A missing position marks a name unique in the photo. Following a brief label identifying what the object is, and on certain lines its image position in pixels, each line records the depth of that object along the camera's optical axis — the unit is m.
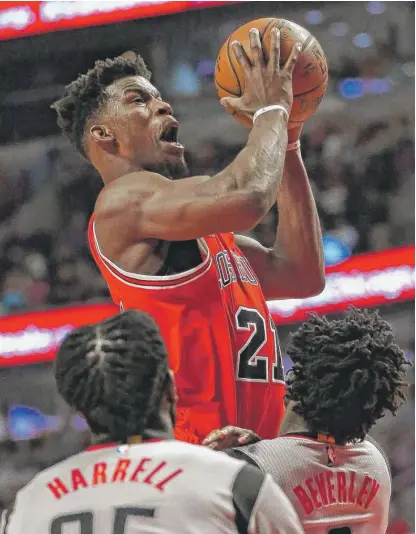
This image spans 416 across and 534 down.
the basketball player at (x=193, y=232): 5.34
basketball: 5.62
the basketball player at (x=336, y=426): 4.74
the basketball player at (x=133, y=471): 3.77
